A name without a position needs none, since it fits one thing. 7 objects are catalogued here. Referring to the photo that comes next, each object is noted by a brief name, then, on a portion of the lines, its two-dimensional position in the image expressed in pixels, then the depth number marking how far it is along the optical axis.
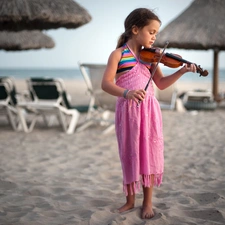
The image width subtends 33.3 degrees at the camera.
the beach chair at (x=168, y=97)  8.79
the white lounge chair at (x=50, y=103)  6.05
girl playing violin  2.20
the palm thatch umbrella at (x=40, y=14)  5.53
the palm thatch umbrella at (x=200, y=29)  9.45
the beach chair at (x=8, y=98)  6.33
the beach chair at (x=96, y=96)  6.02
